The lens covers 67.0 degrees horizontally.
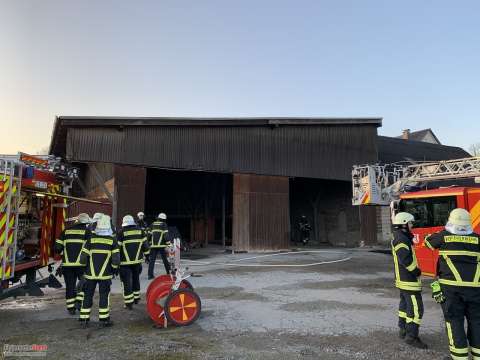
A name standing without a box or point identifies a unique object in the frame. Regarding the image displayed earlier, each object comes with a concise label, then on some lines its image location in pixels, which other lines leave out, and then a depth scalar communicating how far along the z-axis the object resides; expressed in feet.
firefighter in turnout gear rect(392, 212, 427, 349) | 16.43
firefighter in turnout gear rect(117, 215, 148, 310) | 22.98
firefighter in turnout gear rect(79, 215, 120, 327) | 19.38
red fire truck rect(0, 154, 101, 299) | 19.36
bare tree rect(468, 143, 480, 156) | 186.80
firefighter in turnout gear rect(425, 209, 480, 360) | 13.34
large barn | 51.60
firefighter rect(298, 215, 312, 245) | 75.20
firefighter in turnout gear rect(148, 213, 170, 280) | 34.19
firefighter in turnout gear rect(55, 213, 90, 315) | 21.86
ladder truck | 28.91
